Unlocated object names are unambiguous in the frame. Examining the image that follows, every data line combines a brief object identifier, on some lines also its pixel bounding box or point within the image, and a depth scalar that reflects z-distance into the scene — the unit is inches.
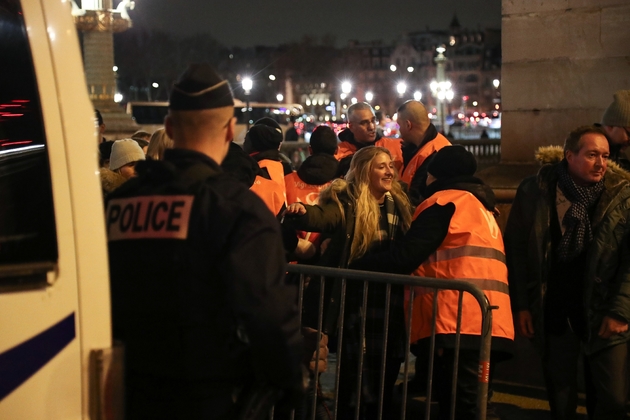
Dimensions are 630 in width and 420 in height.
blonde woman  196.1
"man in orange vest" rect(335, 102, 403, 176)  331.0
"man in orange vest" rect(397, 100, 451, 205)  300.4
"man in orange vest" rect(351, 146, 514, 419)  180.7
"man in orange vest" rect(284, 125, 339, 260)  264.1
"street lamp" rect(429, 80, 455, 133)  1759.4
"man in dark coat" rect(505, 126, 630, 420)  187.2
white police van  96.3
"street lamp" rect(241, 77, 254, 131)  1309.1
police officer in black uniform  99.7
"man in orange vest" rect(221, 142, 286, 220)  200.1
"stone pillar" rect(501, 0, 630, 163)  298.4
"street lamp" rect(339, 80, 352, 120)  1817.2
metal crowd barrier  162.2
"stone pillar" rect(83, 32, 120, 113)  837.8
